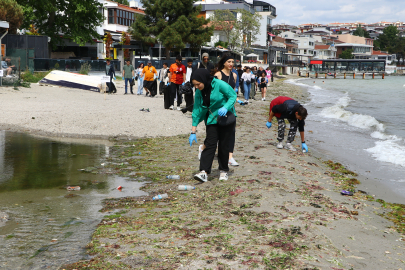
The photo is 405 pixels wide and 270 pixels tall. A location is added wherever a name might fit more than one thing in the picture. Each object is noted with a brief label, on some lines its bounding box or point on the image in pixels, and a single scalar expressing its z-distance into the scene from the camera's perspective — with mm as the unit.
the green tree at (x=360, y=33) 184625
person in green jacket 5730
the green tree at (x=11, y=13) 27078
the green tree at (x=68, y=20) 33562
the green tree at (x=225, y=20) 60438
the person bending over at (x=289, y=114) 8357
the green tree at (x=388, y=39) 171675
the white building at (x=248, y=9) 66612
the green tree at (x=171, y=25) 42719
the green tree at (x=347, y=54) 134088
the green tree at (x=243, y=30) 60125
